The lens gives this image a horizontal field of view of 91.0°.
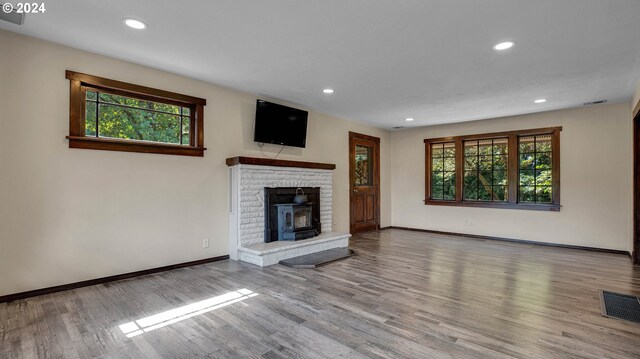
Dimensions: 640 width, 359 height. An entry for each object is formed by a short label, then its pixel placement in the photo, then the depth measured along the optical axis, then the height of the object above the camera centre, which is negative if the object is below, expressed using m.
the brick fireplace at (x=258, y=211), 4.46 -0.45
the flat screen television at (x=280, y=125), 4.92 +0.93
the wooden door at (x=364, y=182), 6.91 -0.03
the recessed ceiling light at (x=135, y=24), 2.72 +1.39
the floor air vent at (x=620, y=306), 2.74 -1.18
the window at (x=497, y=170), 5.88 +0.22
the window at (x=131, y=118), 3.38 +0.77
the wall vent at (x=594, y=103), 5.04 +1.28
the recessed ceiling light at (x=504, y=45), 3.04 +1.33
